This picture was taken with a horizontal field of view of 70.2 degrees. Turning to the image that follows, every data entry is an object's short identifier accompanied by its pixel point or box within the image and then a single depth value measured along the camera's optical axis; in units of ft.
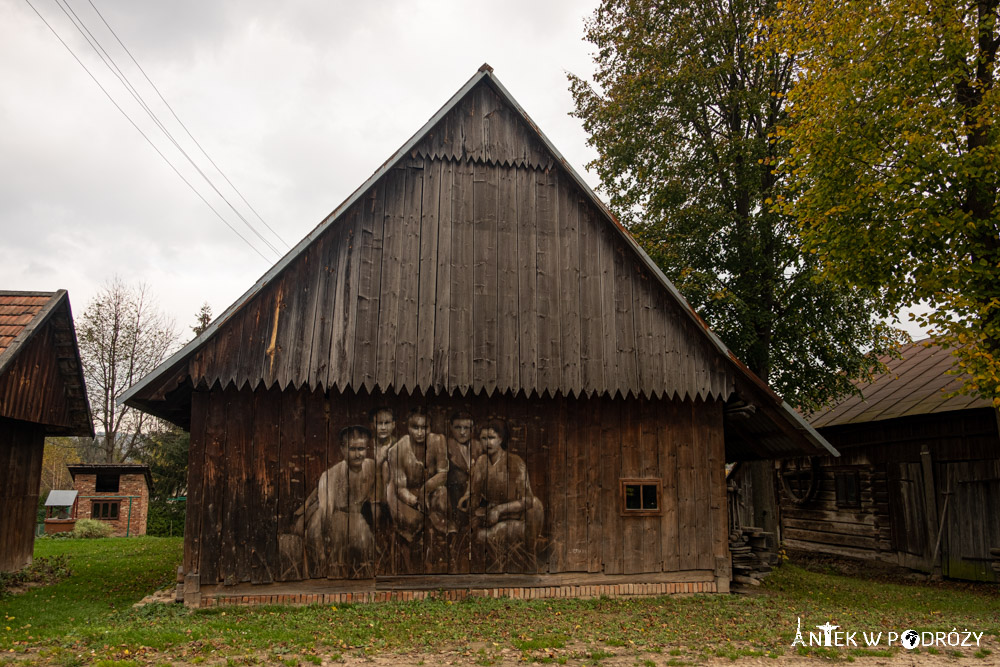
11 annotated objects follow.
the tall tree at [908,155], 38.06
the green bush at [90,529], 79.66
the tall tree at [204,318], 102.72
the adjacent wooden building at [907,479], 49.49
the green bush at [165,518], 90.33
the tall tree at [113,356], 112.47
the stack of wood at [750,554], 38.75
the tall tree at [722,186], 53.78
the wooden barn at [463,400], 33.40
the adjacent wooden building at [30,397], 39.37
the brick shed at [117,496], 84.79
